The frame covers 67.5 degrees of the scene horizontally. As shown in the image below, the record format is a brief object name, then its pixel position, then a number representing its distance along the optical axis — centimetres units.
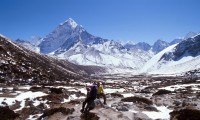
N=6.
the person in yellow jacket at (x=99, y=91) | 1578
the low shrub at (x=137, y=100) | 1893
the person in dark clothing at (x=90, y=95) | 1356
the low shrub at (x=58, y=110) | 1331
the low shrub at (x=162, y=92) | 3006
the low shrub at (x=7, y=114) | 1409
